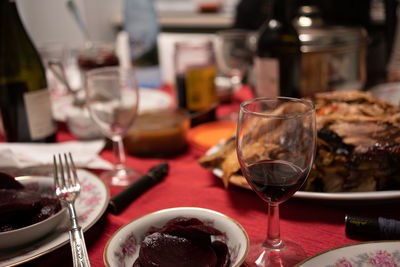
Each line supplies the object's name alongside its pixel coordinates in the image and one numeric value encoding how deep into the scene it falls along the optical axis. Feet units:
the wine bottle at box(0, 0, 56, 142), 3.28
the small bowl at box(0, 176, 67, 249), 1.76
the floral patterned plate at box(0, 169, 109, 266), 1.77
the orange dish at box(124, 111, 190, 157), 3.15
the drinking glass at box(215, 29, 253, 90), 4.38
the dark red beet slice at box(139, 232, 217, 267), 1.55
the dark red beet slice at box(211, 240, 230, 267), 1.61
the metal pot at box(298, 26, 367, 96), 3.80
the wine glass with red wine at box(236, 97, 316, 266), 1.67
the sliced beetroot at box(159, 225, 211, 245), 1.65
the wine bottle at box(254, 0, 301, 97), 3.81
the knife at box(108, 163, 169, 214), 2.31
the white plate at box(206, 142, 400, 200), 2.07
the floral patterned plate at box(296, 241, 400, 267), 1.60
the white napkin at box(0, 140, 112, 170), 2.64
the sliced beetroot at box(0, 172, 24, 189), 2.02
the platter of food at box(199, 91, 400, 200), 2.12
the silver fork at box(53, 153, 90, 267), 1.64
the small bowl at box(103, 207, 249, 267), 1.61
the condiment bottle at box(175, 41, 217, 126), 3.98
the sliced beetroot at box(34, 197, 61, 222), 1.90
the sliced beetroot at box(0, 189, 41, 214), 1.82
